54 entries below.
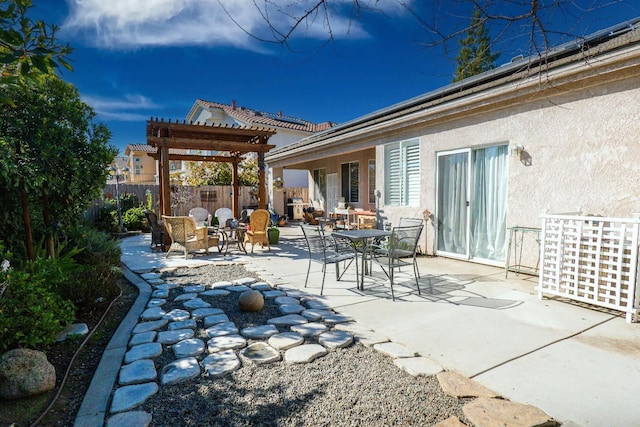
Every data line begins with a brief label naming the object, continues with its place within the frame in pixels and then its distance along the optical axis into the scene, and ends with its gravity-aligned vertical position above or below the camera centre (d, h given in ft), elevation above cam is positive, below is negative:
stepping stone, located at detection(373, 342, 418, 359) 10.19 -4.75
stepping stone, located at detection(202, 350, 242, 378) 9.31 -4.80
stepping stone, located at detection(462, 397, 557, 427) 6.98 -4.65
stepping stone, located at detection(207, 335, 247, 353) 10.80 -4.82
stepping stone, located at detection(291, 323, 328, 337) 11.93 -4.81
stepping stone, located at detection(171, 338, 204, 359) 10.36 -4.80
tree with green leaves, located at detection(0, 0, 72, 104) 6.75 +3.50
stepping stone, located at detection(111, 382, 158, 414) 7.68 -4.74
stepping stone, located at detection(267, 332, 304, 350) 10.92 -4.79
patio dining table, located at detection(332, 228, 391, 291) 17.08 -2.08
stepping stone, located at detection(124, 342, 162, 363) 10.05 -4.75
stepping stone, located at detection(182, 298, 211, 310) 14.92 -4.83
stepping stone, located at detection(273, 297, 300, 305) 15.35 -4.80
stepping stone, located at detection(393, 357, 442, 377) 9.14 -4.74
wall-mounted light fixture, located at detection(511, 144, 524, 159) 19.69 +2.61
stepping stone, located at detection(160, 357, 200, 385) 8.84 -4.77
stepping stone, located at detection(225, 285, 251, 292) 17.54 -4.85
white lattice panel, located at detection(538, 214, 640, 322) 12.89 -2.69
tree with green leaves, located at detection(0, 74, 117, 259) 13.39 +1.54
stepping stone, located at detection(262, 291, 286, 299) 16.35 -4.82
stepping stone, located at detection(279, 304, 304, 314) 14.13 -4.78
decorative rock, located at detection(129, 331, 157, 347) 11.12 -4.77
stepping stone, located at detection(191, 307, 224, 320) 13.71 -4.82
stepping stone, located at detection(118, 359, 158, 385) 8.77 -4.74
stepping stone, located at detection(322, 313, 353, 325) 12.98 -4.80
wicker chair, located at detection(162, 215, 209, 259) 25.86 -3.01
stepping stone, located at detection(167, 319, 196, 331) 12.49 -4.81
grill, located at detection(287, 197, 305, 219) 59.16 -2.07
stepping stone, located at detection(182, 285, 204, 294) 17.39 -4.86
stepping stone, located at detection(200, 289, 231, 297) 16.67 -4.84
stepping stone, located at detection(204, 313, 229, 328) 12.90 -4.81
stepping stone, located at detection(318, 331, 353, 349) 10.94 -4.78
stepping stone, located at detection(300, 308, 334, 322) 13.35 -4.78
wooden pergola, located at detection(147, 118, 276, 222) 30.27 +5.12
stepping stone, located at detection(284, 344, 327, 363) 10.05 -4.81
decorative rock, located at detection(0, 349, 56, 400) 8.04 -4.33
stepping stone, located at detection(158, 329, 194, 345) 11.26 -4.80
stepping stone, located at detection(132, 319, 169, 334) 12.16 -4.79
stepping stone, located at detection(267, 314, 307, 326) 12.86 -4.80
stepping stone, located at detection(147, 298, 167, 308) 15.02 -4.82
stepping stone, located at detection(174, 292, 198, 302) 16.01 -4.85
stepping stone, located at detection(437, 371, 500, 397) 8.07 -4.69
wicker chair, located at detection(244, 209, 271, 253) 29.25 -2.84
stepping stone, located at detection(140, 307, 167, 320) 13.43 -4.78
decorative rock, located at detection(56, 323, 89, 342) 11.28 -4.67
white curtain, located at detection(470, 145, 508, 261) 21.25 -0.51
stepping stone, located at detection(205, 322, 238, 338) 11.95 -4.82
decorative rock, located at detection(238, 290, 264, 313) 14.08 -4.43
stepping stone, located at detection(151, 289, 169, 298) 16.47 -4.83
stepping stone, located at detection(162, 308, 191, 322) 13.41 -4.81
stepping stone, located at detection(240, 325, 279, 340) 11.77 -4.82
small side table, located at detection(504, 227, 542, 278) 19.00 -3.13
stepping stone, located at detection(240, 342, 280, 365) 10.01 -4.83
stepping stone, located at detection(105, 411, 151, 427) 7.07 -4.73
